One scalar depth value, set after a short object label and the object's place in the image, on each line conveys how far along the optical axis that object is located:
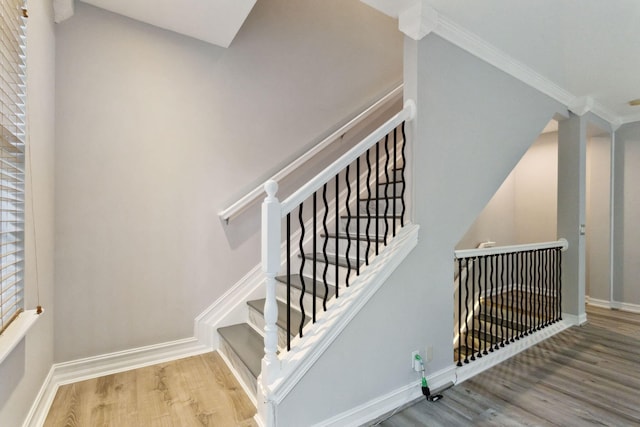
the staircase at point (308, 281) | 1.89
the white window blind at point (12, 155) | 1.31
